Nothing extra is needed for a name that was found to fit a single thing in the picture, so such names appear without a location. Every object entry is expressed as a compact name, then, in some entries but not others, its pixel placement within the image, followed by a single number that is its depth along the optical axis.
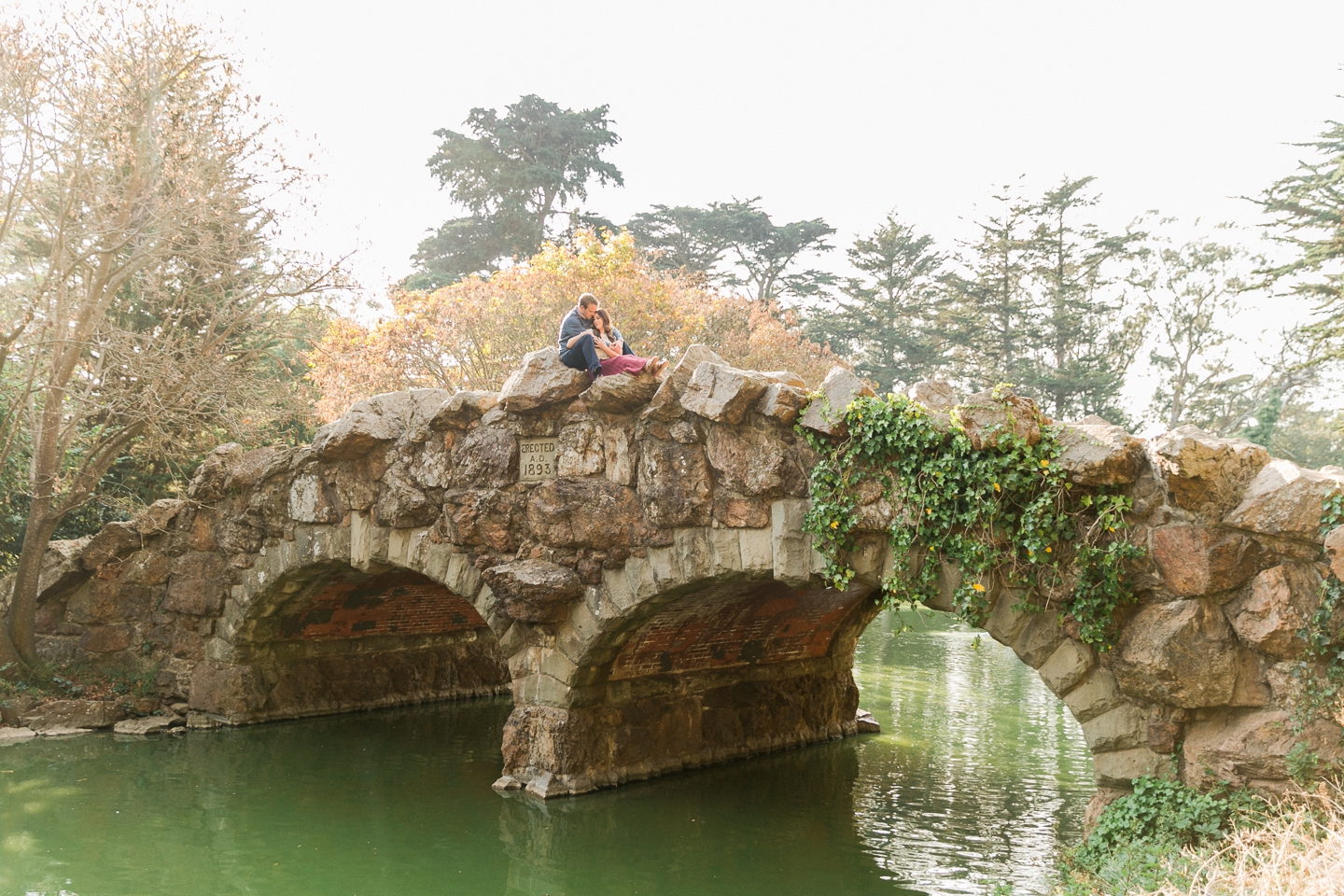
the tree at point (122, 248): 10.54
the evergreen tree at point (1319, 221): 18.73
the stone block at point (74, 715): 11.05
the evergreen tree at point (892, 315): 29.95
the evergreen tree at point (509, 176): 27.28
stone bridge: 5.80
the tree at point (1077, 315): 28.08
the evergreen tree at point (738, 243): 29.52
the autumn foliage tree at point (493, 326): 17.55
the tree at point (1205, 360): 28.78
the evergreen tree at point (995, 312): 29.19
